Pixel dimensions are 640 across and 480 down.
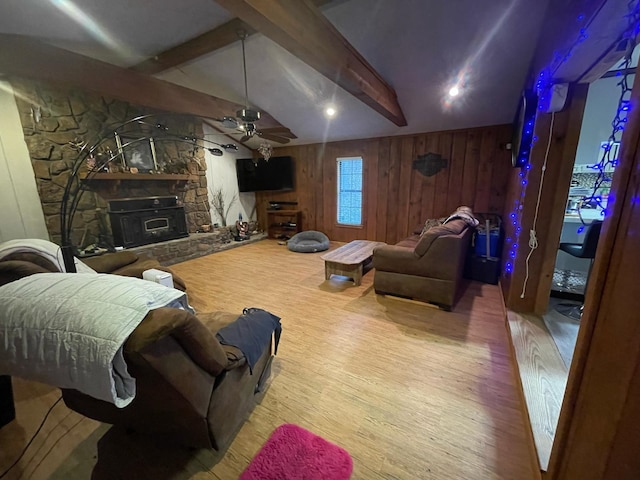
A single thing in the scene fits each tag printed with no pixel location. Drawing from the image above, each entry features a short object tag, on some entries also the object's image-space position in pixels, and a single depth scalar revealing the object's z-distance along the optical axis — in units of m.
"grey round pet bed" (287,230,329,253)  5.07
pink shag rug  1.21
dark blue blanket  1.36
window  5.40
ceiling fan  2.80
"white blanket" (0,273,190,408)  0.75
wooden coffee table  3.31
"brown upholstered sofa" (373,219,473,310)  2.55
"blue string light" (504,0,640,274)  1.05
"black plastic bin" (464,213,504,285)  3.37
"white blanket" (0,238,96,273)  1.69
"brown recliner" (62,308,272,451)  0.83
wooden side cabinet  6.11
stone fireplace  3.41
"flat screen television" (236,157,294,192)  6.01
